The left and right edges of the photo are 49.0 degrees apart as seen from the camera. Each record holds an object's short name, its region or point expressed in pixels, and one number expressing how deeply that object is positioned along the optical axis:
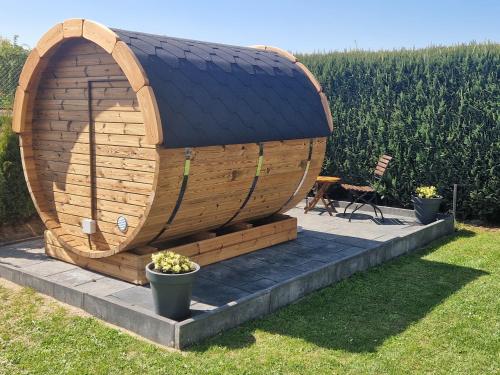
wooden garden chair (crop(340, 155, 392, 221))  11.16
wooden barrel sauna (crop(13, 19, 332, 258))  6.37
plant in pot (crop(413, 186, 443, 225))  10.62
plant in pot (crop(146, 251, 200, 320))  5.55
